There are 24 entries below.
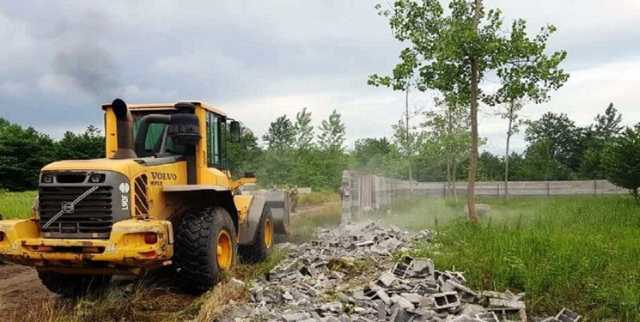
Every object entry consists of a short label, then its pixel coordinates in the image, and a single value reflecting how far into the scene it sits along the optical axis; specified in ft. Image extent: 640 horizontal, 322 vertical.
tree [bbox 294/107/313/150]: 143.43
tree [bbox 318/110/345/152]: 144.77
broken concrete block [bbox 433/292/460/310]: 20.45
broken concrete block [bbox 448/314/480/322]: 18.21
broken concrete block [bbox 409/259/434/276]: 24.11
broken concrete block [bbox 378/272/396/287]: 22.82
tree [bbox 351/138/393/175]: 107.45
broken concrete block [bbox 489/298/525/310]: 20.36
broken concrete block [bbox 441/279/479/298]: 21.83
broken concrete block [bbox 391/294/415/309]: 19.58
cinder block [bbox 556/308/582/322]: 20.07
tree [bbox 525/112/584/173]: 230.89
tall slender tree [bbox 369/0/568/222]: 40.16
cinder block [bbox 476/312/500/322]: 18.90
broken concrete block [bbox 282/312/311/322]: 19.19
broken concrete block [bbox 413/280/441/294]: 22.02
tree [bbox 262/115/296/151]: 146.61
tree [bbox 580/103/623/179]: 187.21
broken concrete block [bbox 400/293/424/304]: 20.48
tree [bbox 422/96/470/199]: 85.61
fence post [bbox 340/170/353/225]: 51.13
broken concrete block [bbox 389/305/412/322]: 18.95
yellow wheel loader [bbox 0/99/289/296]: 21.54
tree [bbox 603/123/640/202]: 69.26
